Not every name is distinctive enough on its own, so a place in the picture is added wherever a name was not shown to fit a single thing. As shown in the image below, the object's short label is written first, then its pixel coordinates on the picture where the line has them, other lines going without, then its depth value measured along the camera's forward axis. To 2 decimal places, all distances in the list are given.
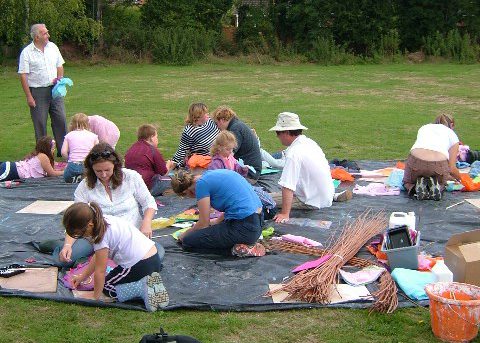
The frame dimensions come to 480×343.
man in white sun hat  7.50
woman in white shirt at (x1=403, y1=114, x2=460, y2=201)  8.27
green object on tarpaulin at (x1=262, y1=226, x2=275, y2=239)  6.97
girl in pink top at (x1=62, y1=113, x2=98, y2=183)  9.38
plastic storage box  5.82
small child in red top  8.52
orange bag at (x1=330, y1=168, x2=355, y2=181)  9.32
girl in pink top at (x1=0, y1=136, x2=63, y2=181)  9.59
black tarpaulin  5.47
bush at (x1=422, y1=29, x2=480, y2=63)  27.27
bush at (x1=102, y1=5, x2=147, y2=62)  29.67
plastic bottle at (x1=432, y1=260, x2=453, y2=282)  5.41
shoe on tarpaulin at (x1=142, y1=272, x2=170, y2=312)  5.29
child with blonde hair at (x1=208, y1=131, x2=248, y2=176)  7.71
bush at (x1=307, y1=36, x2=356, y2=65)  28.42
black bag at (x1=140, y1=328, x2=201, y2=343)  4.00
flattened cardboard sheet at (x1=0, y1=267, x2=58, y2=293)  5.66
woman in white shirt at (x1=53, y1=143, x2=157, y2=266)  5.91
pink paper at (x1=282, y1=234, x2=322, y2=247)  6.67
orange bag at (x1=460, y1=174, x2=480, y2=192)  8.66
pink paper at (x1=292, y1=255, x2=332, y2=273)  5.94
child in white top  5.08
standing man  10.90
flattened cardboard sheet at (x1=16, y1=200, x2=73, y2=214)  8.05
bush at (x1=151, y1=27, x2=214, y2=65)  28.58
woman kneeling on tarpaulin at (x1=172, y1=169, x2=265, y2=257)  6.22
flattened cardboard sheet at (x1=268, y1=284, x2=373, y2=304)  5.39
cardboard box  5.38
